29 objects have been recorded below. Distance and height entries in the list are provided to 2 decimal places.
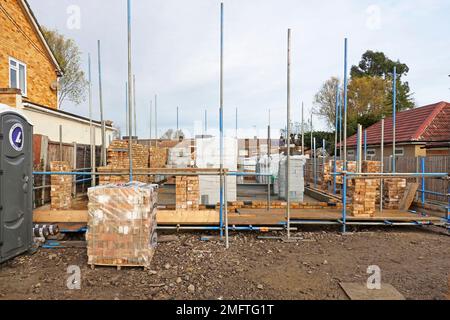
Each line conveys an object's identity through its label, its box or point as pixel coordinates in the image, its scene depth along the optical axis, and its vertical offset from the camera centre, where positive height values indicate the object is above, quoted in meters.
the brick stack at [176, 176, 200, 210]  6.37 -0.84
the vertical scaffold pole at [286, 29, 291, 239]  5.50 +1.18
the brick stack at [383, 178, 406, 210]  7.49 -0.94
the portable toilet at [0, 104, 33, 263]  4.17 -0.42
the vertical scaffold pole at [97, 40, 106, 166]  8.46 +1.80
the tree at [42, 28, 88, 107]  24.69 +8.45
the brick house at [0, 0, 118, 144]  10.40 +3.80
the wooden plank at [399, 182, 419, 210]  7.39 -1.07
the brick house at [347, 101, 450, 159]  14.29 +1.37
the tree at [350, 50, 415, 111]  34.42 +11.68
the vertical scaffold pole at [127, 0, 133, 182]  5.36 +1.57
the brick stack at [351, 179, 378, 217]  6.20 -0.93
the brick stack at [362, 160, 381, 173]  7.68 -0.27
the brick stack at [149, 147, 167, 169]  13.70 +0.00
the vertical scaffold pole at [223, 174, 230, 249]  5.13 -1.51
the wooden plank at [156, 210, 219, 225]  5.77 -1.28
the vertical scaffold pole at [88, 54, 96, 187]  7.74 +0.91
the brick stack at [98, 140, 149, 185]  6.80 -0.04
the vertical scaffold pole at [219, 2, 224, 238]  5.57 +1.16
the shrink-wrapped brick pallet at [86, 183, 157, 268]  4.10 -1.03
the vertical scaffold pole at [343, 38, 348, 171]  6.51 +2.27
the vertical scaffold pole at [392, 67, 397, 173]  7.56 +1.84
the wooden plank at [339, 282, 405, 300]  3.38 -1.72
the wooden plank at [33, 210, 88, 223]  5.93 -1.28
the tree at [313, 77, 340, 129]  32.56 +7.07
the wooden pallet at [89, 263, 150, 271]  4.13 -1.65
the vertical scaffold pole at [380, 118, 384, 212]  7.09 -0.91
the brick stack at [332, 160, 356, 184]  11.93 -0.40
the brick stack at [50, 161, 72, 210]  6.67 -0.76
